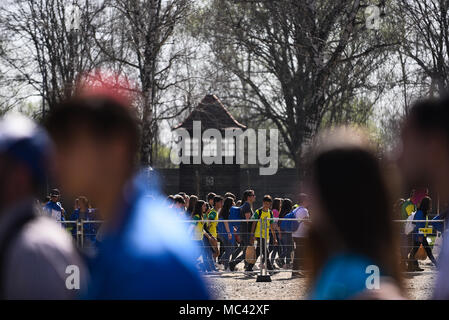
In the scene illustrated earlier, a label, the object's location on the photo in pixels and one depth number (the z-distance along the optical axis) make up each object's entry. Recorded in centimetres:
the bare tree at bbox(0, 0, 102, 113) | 3362
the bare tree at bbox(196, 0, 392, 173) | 3631
